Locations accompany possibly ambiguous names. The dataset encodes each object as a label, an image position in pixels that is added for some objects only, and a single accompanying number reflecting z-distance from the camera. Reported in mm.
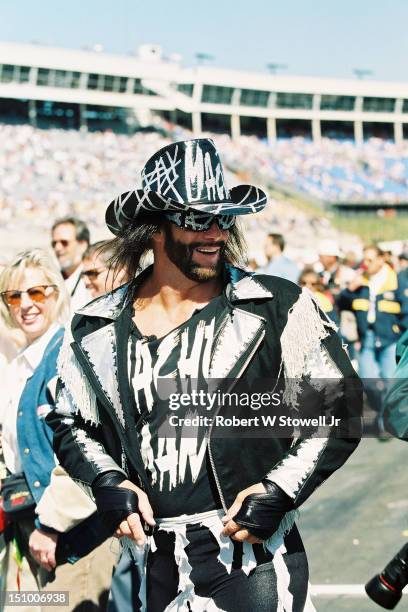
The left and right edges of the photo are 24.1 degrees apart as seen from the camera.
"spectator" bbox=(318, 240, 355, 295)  11164
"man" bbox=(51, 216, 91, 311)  6789
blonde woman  3684
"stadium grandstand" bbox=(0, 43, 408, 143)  68250
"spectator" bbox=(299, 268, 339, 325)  9761
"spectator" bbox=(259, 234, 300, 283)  10320
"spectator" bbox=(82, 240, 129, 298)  4979
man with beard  2799
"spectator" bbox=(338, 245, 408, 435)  10891
